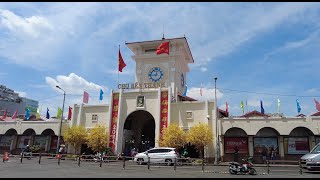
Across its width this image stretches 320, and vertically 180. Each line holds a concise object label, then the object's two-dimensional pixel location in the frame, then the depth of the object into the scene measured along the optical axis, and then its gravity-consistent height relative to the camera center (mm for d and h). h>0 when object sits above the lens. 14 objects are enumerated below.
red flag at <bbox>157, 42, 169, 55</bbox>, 26778 +9927
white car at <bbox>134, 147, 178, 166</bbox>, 20000 -1825
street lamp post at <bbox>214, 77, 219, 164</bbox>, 23123 -59
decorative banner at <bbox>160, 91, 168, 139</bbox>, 26060 +2677
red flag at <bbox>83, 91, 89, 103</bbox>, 30266 +4677
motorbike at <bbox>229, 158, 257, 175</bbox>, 13497 -1920
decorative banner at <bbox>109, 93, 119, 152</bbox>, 26802 +1426
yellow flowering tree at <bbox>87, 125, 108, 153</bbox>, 26251 -837
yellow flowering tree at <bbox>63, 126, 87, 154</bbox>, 27138 -430
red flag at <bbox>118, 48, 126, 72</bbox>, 28695 +8638
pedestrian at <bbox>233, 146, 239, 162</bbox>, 23609 -1927
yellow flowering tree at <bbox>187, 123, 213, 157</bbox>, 23341 -145
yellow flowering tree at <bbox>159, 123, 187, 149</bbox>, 23701 -309
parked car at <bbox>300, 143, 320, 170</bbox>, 13760 -1457
